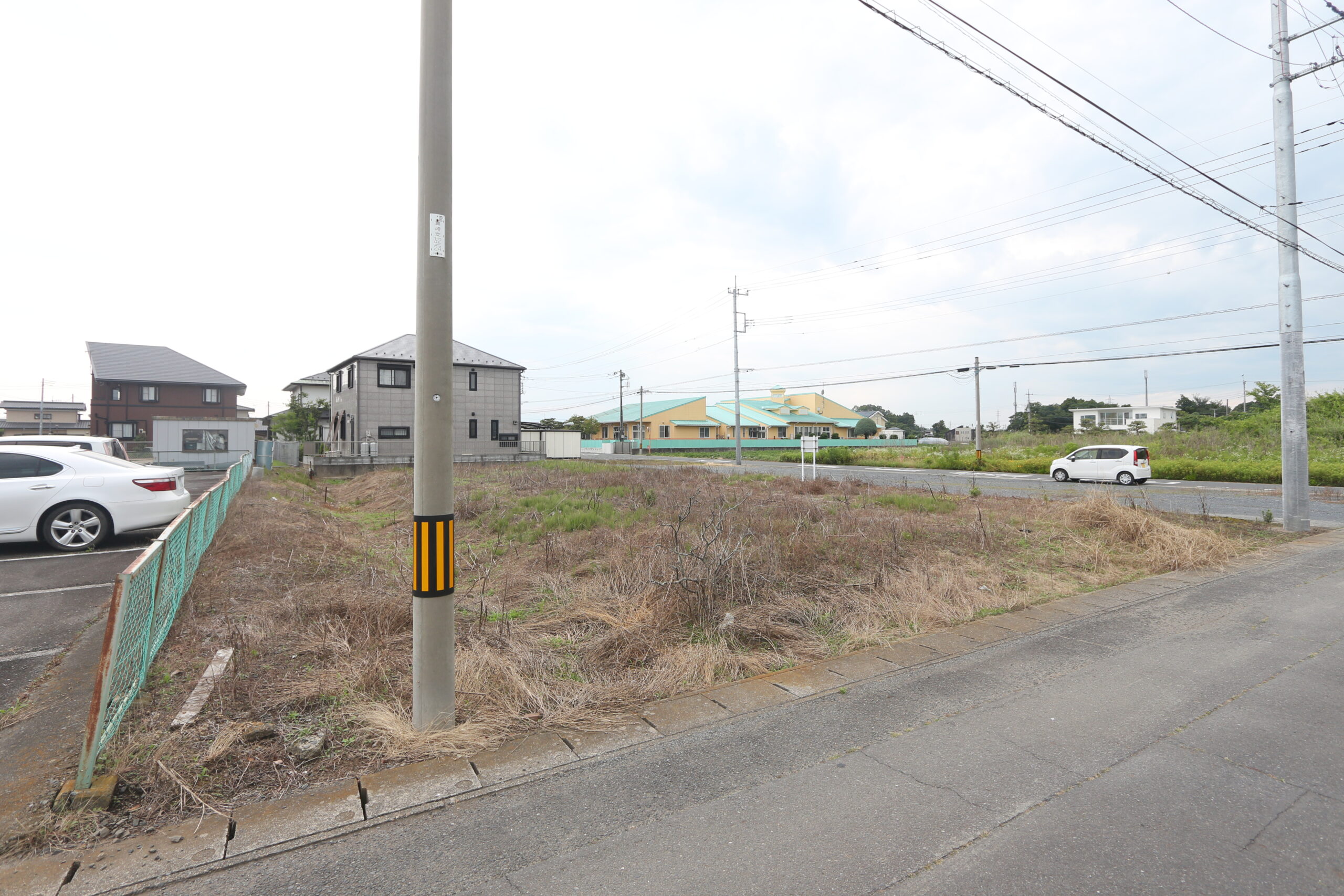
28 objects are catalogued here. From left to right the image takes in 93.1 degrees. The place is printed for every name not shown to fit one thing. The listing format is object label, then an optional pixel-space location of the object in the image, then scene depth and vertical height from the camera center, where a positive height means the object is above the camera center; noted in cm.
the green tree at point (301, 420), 4312 +261
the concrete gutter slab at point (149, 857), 219 -145
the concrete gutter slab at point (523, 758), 297 -147
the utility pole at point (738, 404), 3331 +293
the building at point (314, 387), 5559 +628
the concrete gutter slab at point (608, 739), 322 -147
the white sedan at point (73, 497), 746 -46
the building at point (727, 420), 6850 +420
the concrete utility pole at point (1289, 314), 1077 +240
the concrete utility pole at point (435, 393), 321 +33
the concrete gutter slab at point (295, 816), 244 -145
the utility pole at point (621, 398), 6313 +593
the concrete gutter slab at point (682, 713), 351 -147
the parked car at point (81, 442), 1085 +31
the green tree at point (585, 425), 7362 +373
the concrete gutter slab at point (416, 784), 270 -146
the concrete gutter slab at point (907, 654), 457 -147
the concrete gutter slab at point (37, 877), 213 -144
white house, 7050 +436
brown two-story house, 4144 +466
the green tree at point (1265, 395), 4138 +391
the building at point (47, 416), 5420 +401
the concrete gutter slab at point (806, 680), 403 -147
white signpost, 2027 +39
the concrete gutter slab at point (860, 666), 430 -147
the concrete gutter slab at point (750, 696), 378 -147
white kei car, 2239 -38
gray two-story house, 3203 +297
